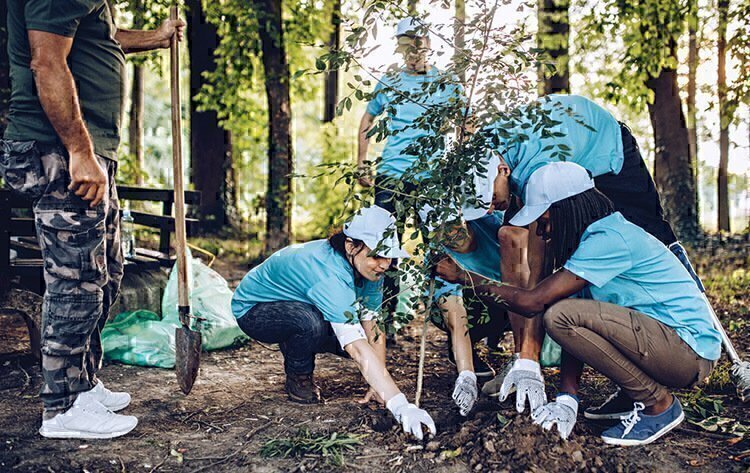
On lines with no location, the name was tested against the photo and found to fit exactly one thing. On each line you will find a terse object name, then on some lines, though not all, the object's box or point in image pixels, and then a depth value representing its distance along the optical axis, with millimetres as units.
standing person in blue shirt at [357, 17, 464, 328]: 2727
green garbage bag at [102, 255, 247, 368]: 4047
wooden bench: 3862
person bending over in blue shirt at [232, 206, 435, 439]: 2953
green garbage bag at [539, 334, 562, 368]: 3862
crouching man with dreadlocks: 2779
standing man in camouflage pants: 2660
